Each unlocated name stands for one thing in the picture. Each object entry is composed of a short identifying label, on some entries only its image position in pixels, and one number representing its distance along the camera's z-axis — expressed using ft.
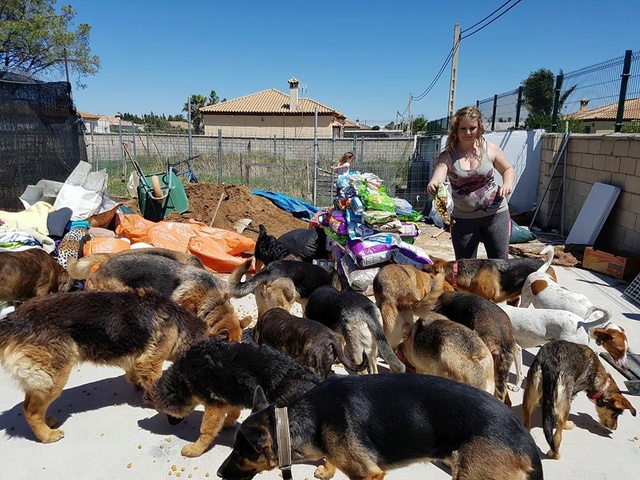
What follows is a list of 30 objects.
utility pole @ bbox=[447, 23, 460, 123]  64.08
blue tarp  40.96
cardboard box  24.71
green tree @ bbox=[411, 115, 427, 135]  202.90
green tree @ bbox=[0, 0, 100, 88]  78.84
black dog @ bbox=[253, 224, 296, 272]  21.71
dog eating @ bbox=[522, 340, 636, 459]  10.46
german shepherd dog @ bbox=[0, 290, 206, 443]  10.39
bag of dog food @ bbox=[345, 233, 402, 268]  20.08
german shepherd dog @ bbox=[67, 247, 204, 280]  18.71
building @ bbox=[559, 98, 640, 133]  31.89
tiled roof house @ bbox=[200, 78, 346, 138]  133.08
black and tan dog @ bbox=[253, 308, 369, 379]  11.88
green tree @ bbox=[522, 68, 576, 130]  43.66
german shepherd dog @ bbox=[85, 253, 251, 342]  15.07
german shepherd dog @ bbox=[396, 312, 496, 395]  10.89
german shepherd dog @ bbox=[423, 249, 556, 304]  16.98
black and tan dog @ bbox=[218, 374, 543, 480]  7.10
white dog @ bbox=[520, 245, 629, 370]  13.20
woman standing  15.14
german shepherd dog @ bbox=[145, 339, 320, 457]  9.80
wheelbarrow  35.29
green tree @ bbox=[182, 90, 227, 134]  173.65
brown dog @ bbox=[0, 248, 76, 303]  16.75
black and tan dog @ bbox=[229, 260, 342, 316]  16.48
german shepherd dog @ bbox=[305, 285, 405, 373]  13.46
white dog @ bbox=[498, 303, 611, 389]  13.32
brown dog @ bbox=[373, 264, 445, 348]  13.82
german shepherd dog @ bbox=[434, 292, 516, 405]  11.61
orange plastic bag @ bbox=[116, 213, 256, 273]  25.22
